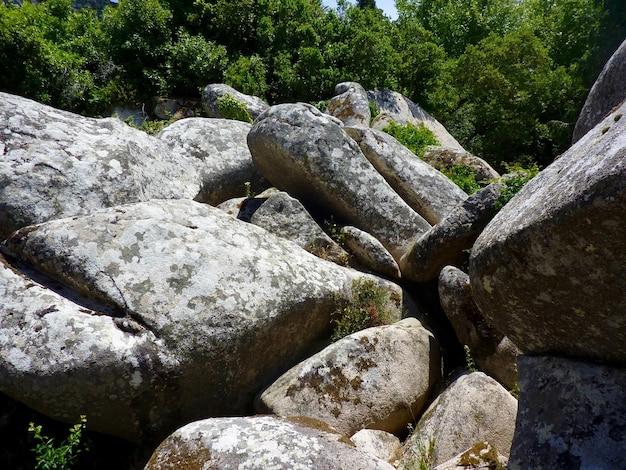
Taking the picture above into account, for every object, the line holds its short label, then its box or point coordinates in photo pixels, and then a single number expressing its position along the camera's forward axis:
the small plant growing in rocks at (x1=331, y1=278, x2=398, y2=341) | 6.27
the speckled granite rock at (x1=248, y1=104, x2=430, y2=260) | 7.93
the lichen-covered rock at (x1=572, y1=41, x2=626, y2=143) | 4.60
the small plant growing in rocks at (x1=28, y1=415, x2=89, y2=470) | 4.20
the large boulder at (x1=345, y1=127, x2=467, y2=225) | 8.59
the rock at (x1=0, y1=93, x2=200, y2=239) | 5.68
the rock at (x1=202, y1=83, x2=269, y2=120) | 12.54
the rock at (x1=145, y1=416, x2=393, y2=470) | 3.57
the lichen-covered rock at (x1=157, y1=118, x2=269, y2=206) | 8.86
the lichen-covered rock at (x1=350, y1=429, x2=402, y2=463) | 4.72
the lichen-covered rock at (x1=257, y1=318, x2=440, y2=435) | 5.25
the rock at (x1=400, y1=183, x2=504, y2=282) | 6.54
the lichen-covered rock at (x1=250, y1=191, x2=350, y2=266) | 7.56
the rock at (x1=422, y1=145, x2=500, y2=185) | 10.70
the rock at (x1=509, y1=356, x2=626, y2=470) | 2.74
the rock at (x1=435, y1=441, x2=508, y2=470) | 3.47
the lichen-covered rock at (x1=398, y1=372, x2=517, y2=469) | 4.50
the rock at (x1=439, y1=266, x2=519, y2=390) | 5.46
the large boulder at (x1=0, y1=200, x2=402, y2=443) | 4.60
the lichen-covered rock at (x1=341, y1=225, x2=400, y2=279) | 7.37
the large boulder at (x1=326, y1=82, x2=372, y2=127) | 13.16
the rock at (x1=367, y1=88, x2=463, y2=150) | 14.75
